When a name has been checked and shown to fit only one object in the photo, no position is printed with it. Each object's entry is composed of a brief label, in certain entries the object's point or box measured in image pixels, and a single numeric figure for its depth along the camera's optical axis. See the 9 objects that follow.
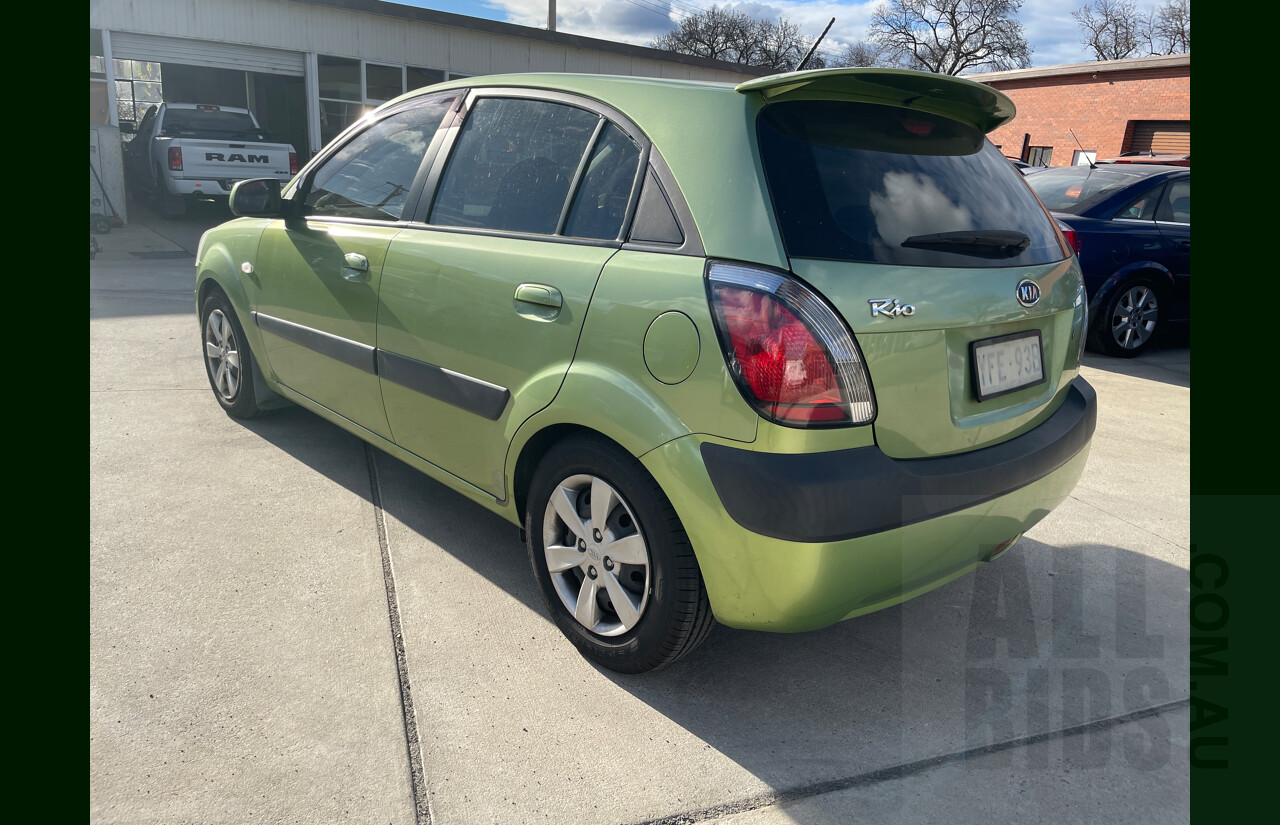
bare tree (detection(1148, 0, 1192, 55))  47.18
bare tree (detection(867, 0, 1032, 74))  48.84
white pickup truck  13.45
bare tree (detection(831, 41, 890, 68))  49.69
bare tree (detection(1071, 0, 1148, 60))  50.22
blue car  7.26
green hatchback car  2.12
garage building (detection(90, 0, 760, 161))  14.98
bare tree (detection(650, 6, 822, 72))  51.88
